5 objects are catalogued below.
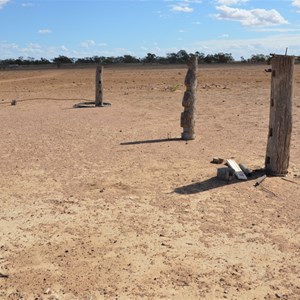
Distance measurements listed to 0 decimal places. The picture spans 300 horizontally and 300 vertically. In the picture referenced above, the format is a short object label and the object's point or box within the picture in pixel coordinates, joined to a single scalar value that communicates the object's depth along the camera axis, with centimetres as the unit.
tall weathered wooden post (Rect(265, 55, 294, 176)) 670
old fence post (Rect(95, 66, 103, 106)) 1593
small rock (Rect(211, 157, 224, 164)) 777
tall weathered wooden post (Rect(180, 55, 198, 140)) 988
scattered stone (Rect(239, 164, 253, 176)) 694
